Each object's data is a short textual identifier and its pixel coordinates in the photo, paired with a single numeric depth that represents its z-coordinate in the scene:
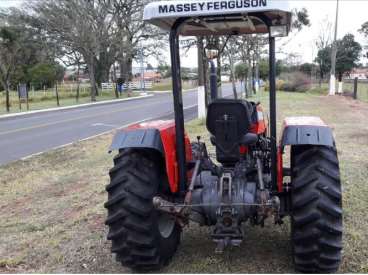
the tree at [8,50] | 32.59
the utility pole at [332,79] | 33.75
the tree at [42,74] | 53.44
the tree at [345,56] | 55.64
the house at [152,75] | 87.00
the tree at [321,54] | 52.66
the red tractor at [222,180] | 4.04
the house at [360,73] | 67.21
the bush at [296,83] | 42.88
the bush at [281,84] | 44.00
